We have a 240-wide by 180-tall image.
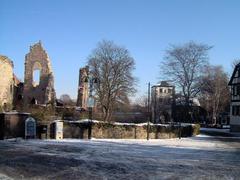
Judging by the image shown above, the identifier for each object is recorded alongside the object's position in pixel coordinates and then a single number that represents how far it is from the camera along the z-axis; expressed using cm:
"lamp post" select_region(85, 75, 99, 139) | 2324
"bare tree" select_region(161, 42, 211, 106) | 5265
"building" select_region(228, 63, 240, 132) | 5021
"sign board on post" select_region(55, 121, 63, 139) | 2119
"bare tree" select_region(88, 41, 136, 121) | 4985
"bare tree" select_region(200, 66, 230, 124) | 6167
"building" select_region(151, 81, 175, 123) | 6973
